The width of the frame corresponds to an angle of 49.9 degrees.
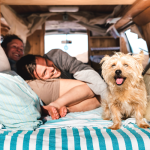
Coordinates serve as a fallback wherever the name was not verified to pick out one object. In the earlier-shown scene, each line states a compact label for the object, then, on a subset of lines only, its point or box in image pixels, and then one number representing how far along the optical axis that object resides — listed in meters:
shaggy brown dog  1.23
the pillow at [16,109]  1.10
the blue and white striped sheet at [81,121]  1.19
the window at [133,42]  3.22
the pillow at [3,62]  1.48
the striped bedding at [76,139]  0.91
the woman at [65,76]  1.51
